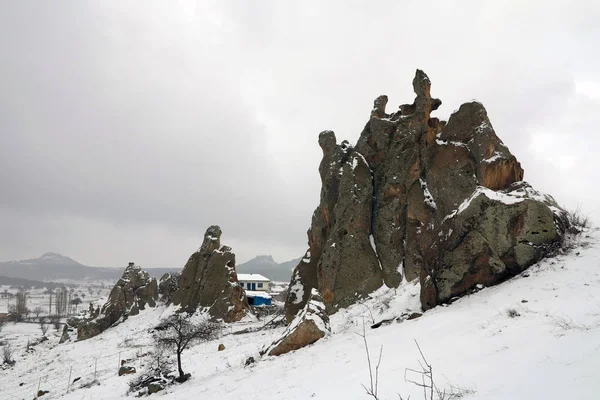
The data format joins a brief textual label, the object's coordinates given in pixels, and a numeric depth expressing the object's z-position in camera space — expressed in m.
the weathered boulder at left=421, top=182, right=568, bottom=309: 15.55
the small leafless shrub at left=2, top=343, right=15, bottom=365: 41.20
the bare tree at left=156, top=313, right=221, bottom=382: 16.81
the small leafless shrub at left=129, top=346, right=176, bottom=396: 16.50
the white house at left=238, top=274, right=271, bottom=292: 115.62
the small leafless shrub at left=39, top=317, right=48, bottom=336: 86.65
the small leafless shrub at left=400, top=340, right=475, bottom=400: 5.55
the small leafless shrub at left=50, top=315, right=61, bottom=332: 95.59
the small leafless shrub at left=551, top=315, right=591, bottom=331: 7.30
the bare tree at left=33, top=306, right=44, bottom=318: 141.80
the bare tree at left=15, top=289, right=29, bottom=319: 130.30
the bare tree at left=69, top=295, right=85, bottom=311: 156.82
